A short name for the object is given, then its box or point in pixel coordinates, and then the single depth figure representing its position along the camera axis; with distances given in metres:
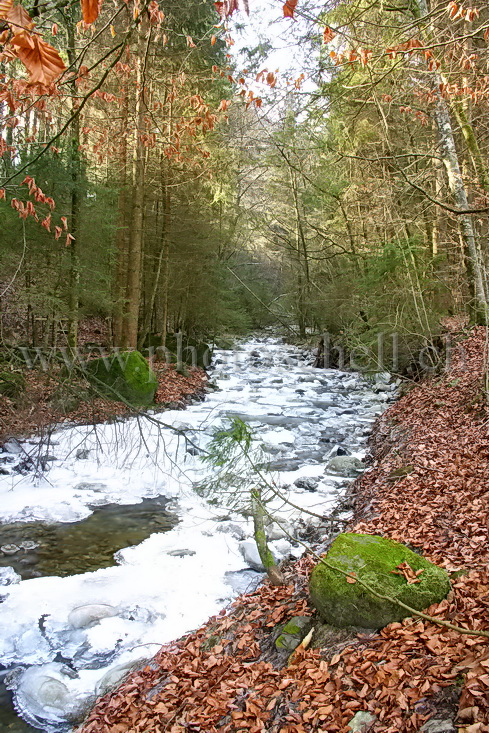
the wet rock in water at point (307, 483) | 7.66
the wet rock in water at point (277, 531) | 6.17
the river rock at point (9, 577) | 5.27
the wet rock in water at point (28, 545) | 5.95
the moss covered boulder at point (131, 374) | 11.73
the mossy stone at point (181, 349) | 16.78
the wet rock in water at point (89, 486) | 7.79
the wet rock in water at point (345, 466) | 8.32
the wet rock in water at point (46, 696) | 3.65
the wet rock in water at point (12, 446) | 8.81
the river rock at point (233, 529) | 6.34
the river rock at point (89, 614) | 4.71
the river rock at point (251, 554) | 5.59
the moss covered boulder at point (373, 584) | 3.29
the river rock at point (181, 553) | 5.94
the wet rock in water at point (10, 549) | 5.82
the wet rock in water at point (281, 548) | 5.69
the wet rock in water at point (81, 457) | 8.78
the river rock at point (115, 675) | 3.87
